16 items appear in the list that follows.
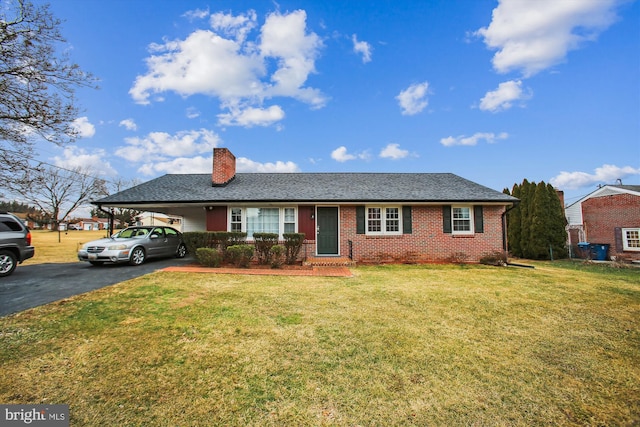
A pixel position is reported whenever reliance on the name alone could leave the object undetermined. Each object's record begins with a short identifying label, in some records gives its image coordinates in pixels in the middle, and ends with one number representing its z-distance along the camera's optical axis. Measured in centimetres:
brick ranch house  1248
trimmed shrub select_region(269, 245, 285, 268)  1050
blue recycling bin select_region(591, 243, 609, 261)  1659
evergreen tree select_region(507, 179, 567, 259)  1706
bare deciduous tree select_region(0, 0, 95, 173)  1052
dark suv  823
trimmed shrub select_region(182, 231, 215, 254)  1076
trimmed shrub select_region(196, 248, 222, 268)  1021
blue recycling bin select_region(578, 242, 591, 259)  1703
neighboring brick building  1631
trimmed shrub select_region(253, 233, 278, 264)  1088
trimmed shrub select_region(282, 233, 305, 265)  1125
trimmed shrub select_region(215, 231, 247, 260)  1094
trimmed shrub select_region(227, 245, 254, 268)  1032
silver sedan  980
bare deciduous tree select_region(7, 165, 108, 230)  3572
